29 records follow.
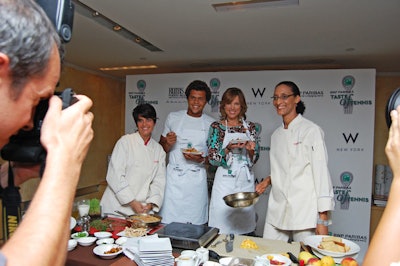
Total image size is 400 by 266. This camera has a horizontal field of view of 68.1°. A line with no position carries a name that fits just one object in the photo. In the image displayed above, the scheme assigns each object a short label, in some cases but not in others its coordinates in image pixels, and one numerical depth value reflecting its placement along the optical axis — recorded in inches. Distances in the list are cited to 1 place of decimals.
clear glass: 73.5
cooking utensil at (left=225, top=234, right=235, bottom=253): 60.5
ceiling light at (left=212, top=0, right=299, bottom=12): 81.2
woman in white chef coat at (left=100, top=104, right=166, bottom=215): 93.9
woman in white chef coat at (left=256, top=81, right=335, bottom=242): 78.4
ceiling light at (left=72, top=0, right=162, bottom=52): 87.0
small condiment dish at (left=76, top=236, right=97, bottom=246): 61.7
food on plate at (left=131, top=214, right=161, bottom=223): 73.0
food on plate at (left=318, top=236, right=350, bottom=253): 57.5
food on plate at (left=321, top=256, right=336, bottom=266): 49.8
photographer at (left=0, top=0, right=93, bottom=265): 18.2
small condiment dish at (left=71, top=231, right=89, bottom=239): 64.6
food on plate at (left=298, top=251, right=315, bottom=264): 53.2
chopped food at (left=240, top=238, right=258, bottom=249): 61.9
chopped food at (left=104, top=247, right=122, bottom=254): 56.5
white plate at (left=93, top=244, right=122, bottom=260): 55.3
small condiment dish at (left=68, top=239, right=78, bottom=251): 58.4
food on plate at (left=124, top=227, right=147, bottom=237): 66.5
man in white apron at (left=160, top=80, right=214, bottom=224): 110.3
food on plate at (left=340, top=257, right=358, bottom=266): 49.4
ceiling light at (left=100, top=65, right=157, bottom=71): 167.6
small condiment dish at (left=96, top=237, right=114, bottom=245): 62.0
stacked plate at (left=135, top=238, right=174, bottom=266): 50.8
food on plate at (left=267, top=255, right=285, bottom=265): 52.7
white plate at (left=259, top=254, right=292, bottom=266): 52.8
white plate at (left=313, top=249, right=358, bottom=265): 55.9
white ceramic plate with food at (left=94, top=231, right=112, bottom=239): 65.1
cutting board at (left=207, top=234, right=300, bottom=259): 59.2
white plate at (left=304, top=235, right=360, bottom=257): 55.5
